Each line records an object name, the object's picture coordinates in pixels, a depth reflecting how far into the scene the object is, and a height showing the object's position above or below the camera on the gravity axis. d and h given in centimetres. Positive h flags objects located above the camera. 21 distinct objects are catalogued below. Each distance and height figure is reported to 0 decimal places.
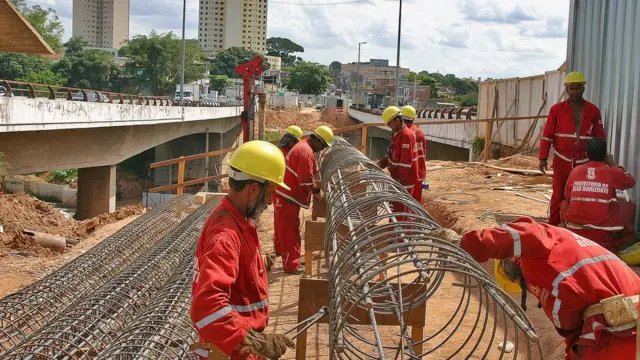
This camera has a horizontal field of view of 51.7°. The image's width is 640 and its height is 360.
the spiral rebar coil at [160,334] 464 -167
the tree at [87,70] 6931 +396
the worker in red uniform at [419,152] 979 -48
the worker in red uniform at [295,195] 877 -107
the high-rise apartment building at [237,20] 15150 +2227
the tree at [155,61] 7612 +561
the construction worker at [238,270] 308 -78
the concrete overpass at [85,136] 1828 -104
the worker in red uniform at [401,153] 927 -47
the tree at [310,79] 9644 +538
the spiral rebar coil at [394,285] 378 -110
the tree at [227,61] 11648 +909
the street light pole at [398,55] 3389 +336
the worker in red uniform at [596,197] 654 -70
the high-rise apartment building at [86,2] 19862 +3150
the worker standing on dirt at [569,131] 817 -5
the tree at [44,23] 6988 +893
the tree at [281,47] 17038 +1811
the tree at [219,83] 9602 +424
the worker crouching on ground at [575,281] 350 -83
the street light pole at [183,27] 3731 +484
